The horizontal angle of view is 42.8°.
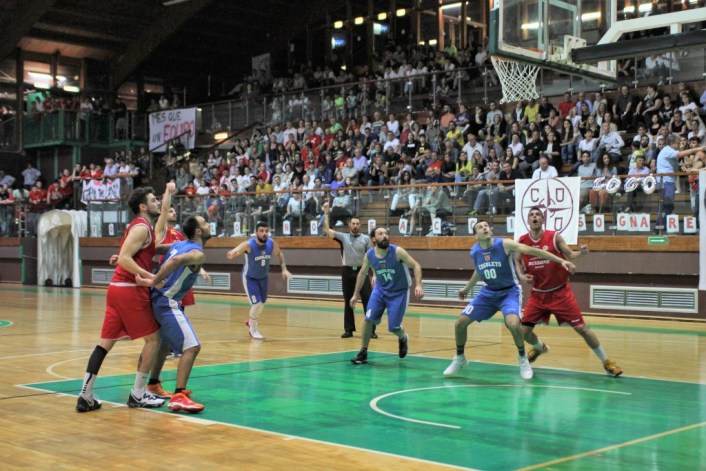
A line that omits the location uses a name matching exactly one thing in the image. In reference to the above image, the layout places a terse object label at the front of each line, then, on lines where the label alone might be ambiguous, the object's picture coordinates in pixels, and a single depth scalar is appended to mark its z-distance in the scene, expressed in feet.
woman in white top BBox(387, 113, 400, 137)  92.73
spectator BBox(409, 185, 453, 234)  72.13
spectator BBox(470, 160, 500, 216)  68.80
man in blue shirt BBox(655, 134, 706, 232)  61.16
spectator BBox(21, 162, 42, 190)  131.23
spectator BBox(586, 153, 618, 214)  63.41
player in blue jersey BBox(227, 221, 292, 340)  52.80
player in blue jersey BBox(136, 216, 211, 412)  29.22
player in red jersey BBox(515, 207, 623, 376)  37.45
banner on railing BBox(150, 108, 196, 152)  122.72
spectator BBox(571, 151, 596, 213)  63.57
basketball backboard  41.42
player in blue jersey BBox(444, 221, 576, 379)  37.78
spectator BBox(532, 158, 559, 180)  66.90
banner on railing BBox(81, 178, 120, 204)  104.27
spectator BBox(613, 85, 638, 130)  76.64
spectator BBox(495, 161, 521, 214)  67.46
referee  55.01
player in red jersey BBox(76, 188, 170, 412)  29.55
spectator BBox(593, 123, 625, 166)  70.64
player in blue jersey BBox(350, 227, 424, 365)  41.96
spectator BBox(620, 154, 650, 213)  62.13
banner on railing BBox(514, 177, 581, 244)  63.57
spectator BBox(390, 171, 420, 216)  74.13
